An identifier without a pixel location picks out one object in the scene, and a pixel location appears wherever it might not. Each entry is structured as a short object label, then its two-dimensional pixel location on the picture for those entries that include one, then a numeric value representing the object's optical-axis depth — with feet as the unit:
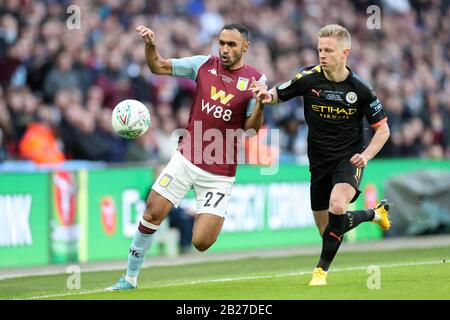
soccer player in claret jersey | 35.68
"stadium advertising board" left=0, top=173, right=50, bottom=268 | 52.01
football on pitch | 35.50
